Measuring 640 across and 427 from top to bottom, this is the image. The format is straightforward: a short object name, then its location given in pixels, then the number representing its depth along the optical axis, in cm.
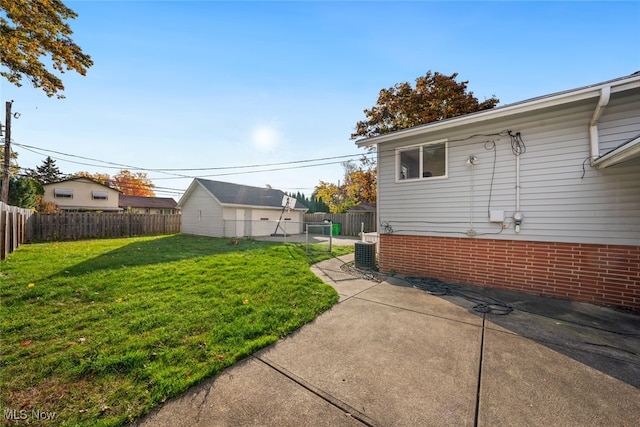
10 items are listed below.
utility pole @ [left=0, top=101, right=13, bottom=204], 1211
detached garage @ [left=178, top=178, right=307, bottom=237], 1553
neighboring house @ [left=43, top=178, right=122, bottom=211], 2475
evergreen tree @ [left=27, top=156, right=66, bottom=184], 3480
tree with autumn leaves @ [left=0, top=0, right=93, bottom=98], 575
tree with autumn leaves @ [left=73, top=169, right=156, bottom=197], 4266
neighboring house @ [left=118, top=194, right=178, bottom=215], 3384
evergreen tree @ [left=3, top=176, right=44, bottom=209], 1475
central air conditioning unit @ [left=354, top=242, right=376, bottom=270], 748
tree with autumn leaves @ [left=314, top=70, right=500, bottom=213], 1369
